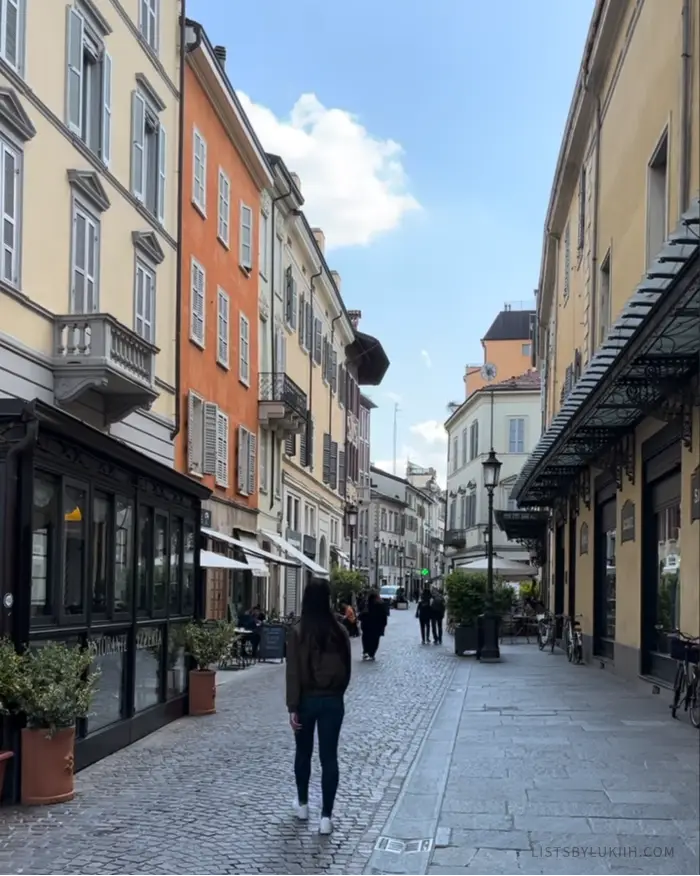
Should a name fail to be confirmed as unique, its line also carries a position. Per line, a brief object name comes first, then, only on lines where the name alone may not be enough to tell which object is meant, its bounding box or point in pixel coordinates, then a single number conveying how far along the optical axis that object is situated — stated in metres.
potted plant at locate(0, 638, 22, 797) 8.42
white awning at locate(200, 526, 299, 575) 24.69
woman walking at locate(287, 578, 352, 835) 7.72
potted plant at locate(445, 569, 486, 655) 26.39
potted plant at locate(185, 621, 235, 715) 13.83
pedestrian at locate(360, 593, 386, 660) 24.59
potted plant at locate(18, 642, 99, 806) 8.49
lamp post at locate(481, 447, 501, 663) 24.78
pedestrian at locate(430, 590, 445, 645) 32.03
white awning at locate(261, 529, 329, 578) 33.75
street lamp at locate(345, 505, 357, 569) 52.38
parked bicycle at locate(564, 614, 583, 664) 23.53
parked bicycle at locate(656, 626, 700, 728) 12.54
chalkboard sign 24.11
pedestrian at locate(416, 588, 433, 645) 32.28
